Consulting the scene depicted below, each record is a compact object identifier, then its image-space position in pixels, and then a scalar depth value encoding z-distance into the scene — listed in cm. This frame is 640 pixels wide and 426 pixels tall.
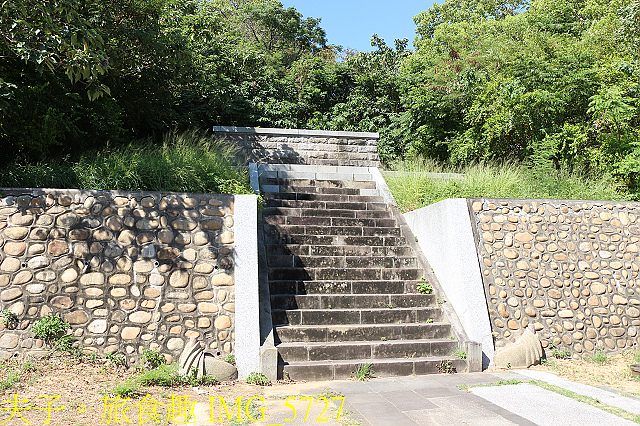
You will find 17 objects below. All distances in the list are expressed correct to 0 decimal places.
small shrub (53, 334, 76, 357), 466
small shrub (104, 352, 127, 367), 476
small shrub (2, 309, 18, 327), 462
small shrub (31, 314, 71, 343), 466
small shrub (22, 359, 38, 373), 446
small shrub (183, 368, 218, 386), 455
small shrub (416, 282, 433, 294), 611
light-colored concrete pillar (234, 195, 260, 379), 486
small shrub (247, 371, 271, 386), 466
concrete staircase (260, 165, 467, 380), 508
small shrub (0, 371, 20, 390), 406
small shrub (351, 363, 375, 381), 483
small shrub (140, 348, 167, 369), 480
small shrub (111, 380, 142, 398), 406
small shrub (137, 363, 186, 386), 439
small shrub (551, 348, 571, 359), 579
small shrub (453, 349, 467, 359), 529
